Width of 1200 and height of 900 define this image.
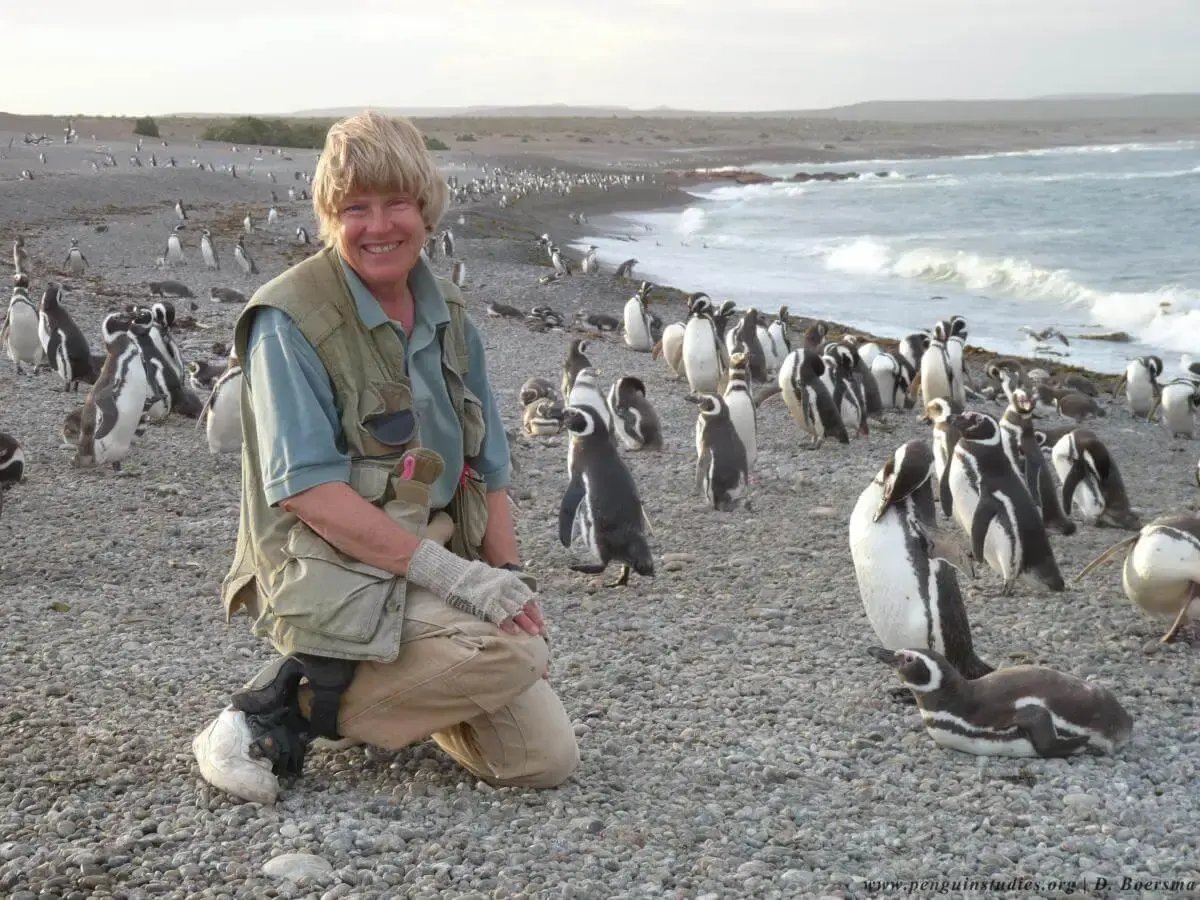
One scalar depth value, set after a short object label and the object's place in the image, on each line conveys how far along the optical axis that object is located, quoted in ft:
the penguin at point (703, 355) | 37.19
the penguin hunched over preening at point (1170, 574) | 16.26
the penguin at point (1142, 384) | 37.55
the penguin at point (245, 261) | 61.26
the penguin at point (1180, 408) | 34.83
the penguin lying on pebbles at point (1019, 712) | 12.56
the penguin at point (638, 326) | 46.26
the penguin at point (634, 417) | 28.86
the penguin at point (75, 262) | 53.67
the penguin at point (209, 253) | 61.26
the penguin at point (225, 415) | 25.85
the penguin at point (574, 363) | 31.37
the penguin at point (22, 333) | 34.01
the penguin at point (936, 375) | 35.01
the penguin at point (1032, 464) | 23.13
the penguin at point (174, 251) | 61.00
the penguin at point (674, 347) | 40.63
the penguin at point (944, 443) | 21.77
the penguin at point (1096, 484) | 23.61
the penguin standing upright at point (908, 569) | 14.88
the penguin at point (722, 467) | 23.91
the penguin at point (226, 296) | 49.80
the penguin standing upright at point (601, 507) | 19.06
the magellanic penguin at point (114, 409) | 24.30
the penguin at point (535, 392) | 32.22
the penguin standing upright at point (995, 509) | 18.84
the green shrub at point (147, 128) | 189.88
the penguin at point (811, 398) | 30.07
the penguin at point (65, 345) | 31.89
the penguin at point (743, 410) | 27.68
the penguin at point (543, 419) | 28.84
